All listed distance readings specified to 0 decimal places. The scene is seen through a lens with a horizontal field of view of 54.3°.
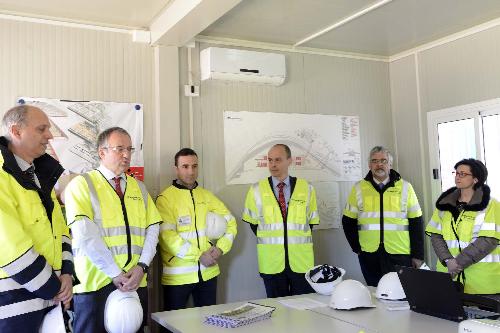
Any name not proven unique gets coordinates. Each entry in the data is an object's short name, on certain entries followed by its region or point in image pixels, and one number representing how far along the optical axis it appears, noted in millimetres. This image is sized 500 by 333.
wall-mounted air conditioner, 4500
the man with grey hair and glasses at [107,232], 2961
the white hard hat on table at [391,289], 2734
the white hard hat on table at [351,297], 2600
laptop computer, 2318
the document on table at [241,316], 2375
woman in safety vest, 3400
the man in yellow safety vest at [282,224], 3955
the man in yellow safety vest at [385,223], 4289
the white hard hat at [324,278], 3018
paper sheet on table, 2747
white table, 2266
